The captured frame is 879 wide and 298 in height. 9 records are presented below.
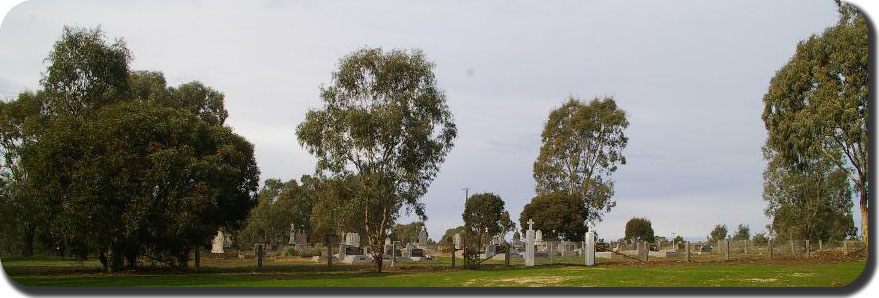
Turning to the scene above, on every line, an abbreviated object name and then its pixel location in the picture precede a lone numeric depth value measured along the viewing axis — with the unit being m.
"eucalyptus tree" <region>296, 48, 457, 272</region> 29.84
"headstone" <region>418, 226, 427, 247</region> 51.91
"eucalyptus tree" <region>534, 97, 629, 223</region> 53.69
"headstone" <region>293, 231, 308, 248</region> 54.31
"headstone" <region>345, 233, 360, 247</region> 43.51
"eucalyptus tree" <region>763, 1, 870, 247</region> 28.27
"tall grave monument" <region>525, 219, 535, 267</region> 33.78
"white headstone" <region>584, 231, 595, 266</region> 33.56
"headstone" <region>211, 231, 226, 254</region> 42.09
